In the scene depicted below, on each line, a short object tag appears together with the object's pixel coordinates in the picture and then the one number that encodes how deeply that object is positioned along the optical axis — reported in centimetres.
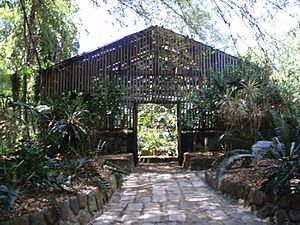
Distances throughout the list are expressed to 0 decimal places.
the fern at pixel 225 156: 458
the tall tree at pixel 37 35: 432
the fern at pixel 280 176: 278
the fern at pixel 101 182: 360
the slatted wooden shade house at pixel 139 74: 731
